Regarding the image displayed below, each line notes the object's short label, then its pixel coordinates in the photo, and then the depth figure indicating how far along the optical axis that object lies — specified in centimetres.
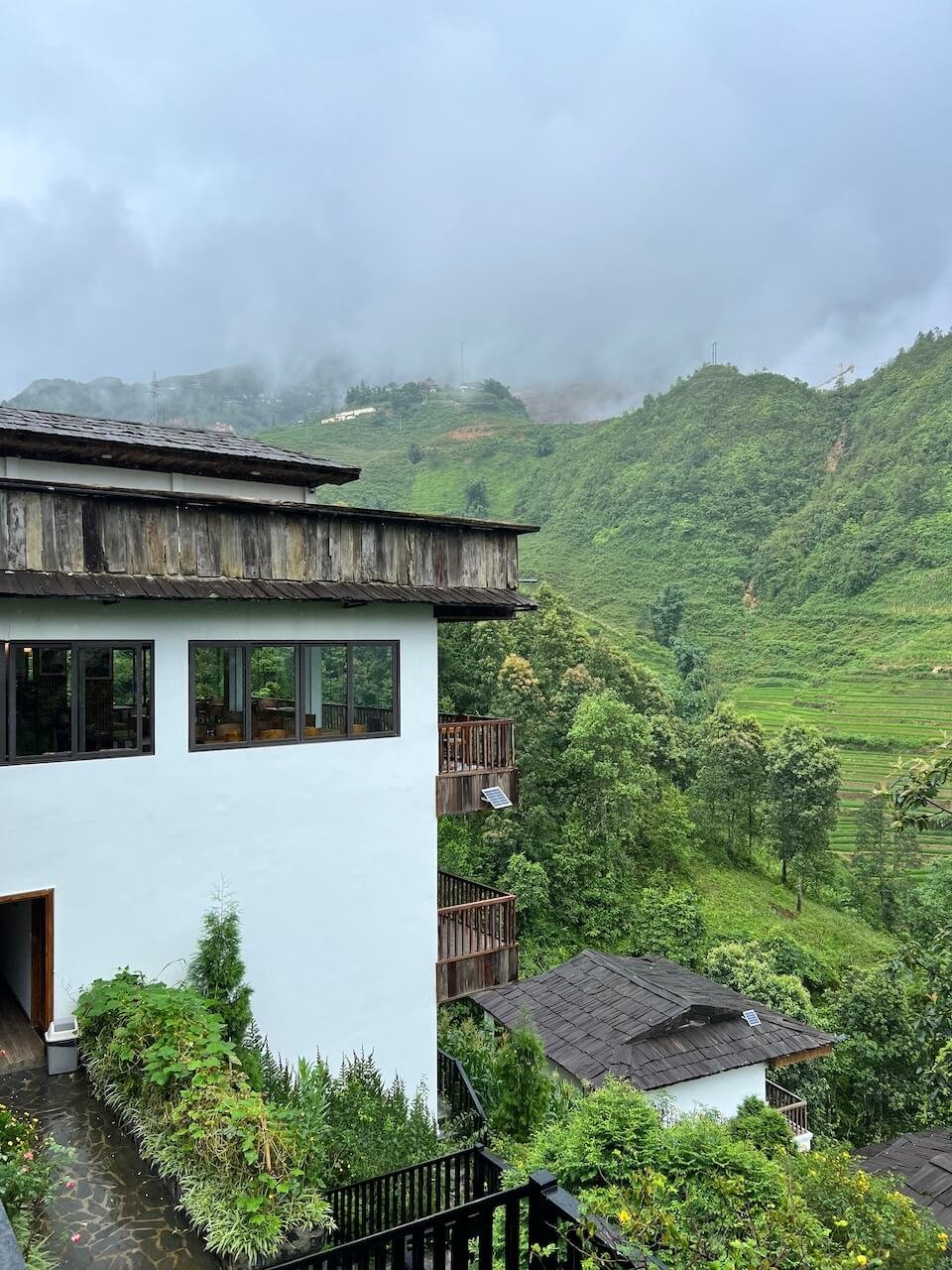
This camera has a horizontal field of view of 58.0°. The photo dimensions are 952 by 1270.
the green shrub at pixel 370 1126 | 724
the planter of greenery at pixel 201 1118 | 491
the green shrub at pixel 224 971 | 788
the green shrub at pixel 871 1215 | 584
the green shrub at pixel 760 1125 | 1179
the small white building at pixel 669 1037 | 1276
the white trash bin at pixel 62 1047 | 719
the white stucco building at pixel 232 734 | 721
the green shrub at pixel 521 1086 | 916
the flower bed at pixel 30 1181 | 452
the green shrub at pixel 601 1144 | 540
